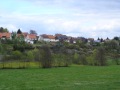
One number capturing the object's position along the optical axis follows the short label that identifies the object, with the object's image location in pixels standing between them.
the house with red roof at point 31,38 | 169.12
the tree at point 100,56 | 88.94
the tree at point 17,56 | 84.29
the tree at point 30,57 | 82.69
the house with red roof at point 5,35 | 148.50
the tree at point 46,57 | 75.32
